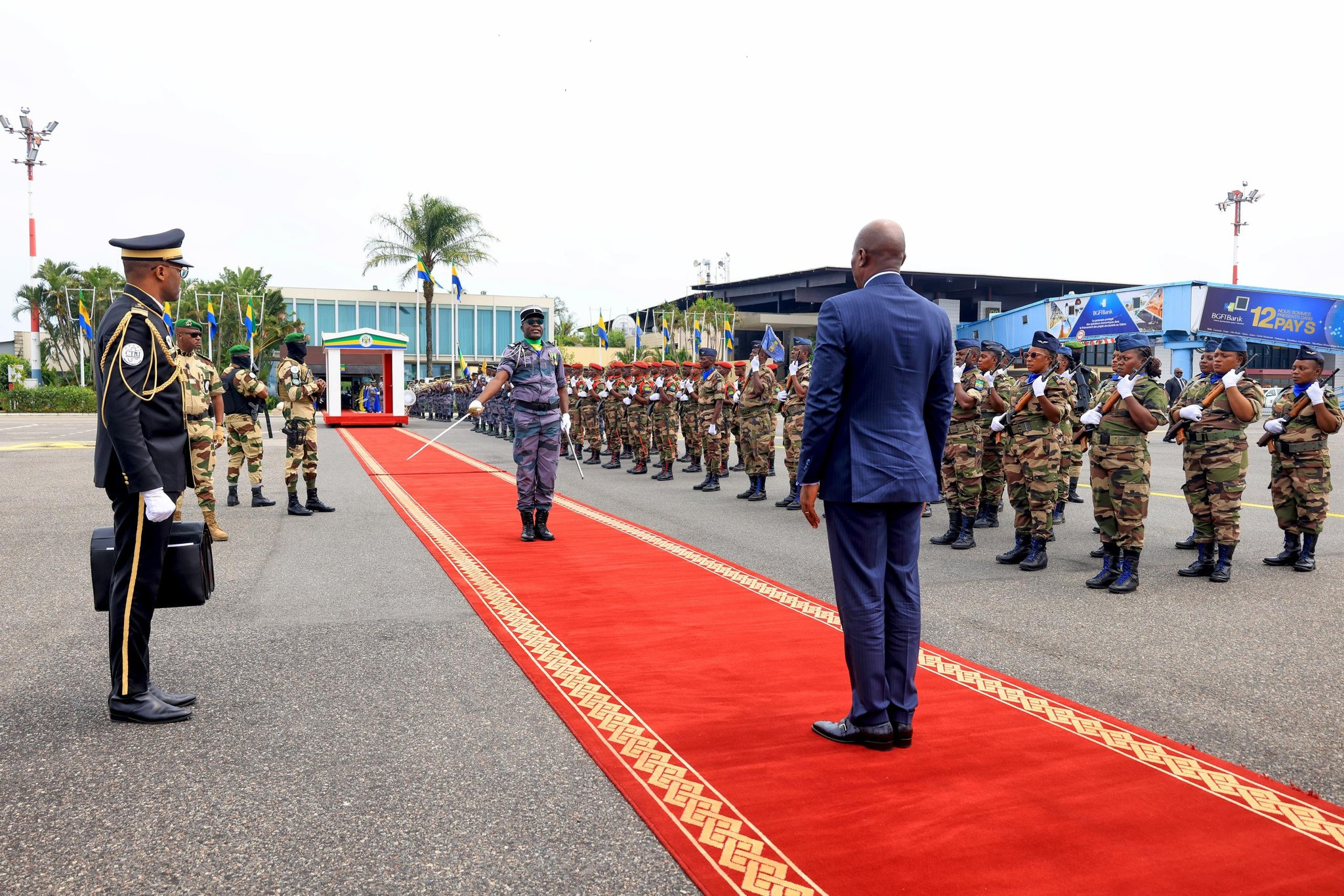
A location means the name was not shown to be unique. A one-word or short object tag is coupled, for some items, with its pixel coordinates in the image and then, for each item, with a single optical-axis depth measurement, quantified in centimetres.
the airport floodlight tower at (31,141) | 4781
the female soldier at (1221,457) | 672
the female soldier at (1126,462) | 621
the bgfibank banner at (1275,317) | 3941
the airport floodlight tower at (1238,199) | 5166
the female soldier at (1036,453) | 700
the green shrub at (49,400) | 4031
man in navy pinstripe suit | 345
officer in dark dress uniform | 361
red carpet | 262
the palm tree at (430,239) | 4166
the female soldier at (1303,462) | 695
